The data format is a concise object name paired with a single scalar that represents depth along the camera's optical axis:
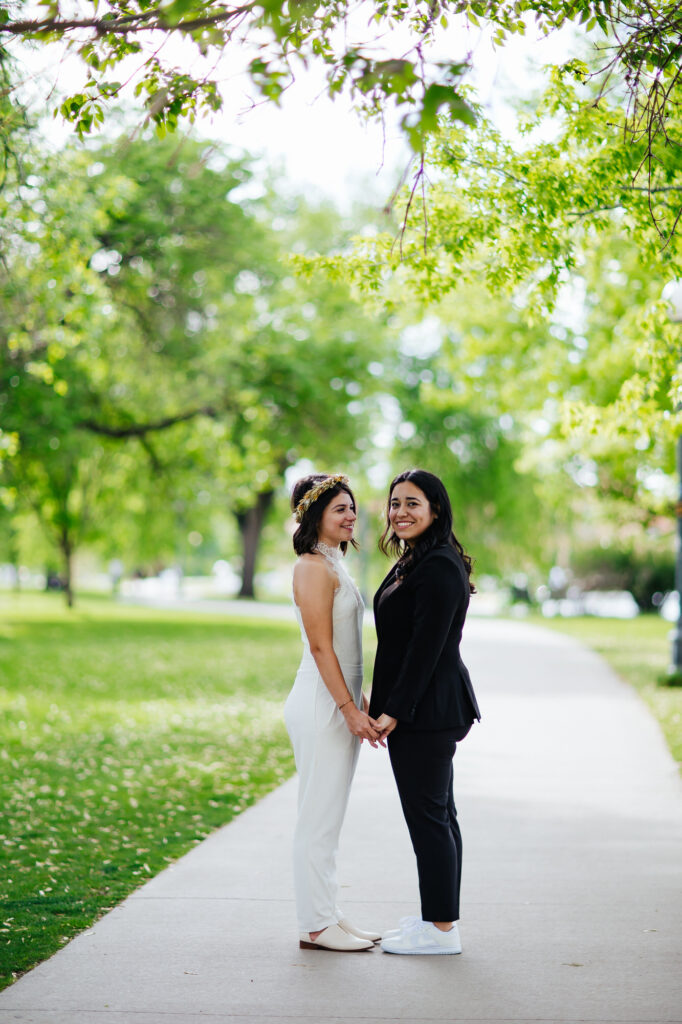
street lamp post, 14.97
